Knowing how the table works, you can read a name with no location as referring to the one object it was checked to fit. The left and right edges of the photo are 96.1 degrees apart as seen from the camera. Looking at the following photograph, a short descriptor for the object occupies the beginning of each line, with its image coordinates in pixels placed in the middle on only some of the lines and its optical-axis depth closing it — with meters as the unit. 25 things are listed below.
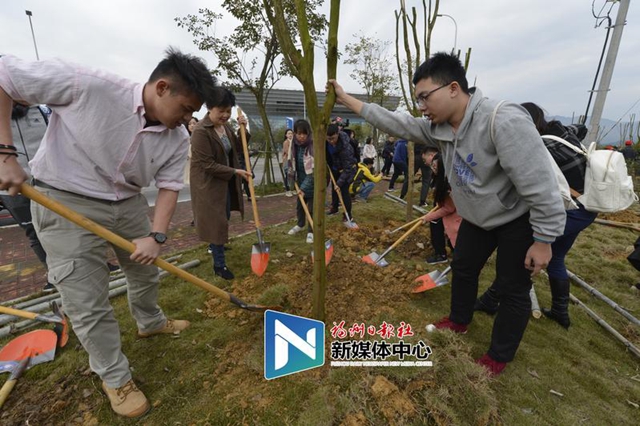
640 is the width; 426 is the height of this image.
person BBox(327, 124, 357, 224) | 5.27
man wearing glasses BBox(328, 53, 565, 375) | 1.55
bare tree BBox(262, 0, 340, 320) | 1.70
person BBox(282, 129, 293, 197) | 5.58
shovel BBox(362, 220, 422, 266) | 3.81
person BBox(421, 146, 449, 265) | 4.01
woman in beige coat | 3.11
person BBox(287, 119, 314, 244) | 4.59
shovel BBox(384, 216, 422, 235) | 4.92
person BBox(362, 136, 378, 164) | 13.33
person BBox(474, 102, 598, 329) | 2.35
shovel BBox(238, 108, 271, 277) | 3.50
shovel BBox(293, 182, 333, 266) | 3.70
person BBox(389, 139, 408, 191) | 8.86
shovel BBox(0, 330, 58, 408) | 2.14
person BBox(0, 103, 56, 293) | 2.86
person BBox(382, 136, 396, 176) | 13.36
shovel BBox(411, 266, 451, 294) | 3.02
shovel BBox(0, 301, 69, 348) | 2.40
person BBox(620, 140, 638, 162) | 8.46
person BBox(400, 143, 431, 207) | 7.31
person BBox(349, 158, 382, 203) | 7.87
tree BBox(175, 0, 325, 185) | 7.77
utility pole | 5.83
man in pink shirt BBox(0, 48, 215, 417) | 1.41
